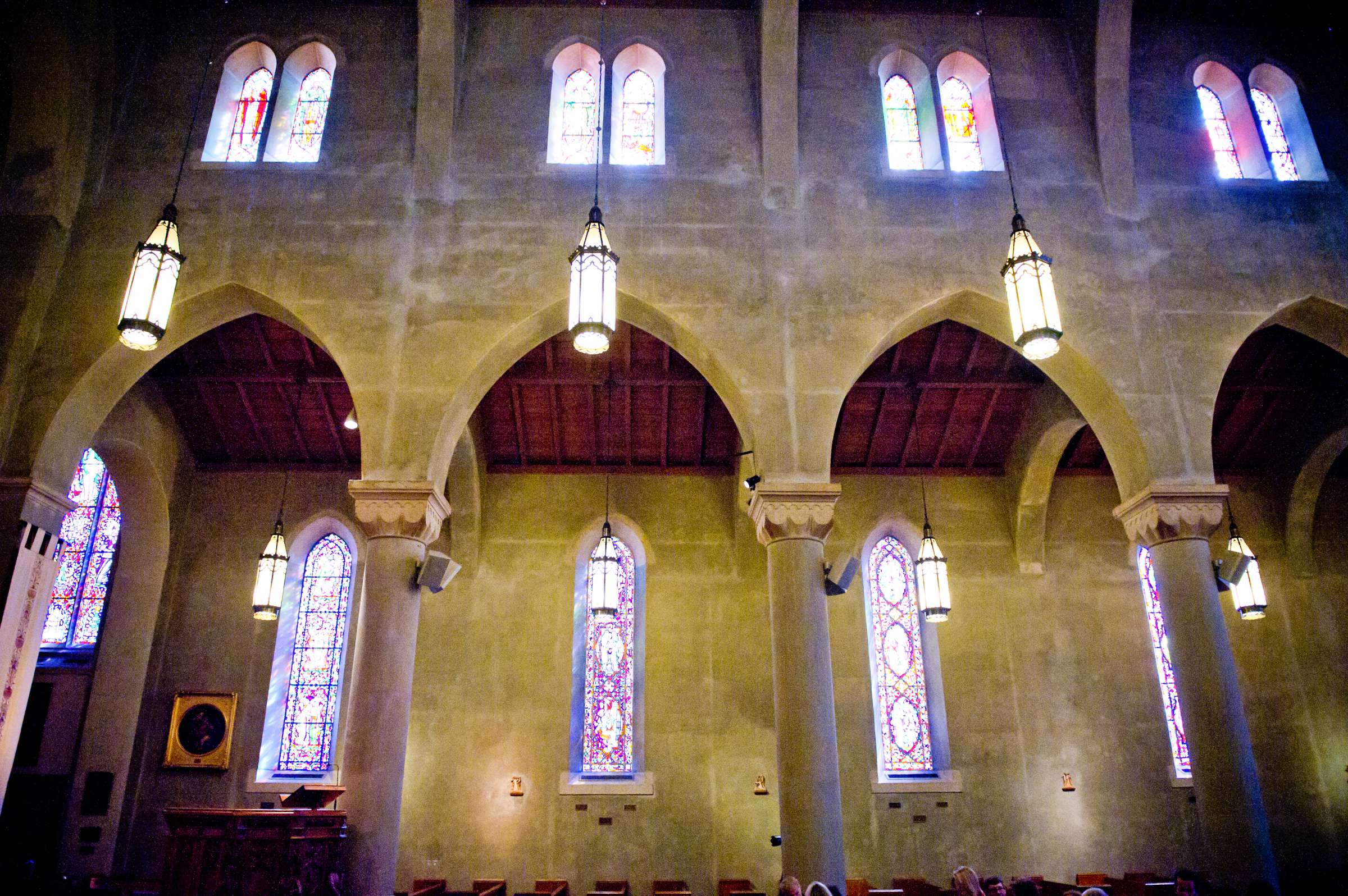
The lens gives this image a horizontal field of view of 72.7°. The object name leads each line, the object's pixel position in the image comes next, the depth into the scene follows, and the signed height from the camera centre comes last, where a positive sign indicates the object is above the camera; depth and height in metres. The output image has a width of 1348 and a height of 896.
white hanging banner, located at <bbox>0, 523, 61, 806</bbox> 9.66 +1.77
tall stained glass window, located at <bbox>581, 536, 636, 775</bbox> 14.88 +1.80
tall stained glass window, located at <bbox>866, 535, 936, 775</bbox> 15.12 +2.17
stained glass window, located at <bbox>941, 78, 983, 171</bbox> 12.20 +8.47
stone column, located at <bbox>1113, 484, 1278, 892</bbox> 9.18 +1.22
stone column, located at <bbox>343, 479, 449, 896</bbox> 8.82 +1.23
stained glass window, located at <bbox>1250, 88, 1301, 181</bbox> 12.36 +8.39
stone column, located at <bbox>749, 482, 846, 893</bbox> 8.93 +1.17
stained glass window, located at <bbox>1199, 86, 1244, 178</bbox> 12.29 +8.44
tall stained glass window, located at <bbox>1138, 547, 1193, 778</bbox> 15.12 +2.09
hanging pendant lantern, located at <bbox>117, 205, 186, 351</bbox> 7.56 +3.99
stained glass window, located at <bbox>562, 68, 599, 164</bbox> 11.95 +8.48
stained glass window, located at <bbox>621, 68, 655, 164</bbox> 11.95 +8.49
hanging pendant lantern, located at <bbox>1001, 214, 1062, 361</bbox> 7.86 +4.05
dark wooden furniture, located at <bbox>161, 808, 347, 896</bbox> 7.99 -0.42
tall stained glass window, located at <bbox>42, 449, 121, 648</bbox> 14.60 +3.68
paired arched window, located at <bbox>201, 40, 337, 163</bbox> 11.82 +8.55
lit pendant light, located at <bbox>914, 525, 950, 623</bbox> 13.73 +3.05
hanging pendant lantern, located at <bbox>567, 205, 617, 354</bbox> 7.79 +4.09
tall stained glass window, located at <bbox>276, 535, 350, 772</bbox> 14.72 +2.18
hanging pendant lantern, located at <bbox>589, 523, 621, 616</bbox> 14.02 +3.20
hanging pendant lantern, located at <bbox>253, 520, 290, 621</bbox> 13.25 +2.98
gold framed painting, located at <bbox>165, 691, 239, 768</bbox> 14.23 +1.05
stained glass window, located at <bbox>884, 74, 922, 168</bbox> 12.30 +8.57
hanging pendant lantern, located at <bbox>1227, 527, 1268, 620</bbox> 13.32 +2.79
